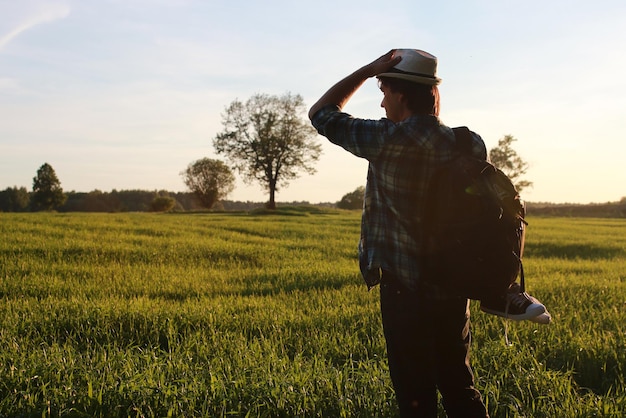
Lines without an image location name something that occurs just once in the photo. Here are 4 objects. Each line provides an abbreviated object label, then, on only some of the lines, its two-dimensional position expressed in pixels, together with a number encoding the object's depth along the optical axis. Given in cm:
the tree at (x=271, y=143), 5494
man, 254
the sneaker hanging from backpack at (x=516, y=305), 273
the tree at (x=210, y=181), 8100
